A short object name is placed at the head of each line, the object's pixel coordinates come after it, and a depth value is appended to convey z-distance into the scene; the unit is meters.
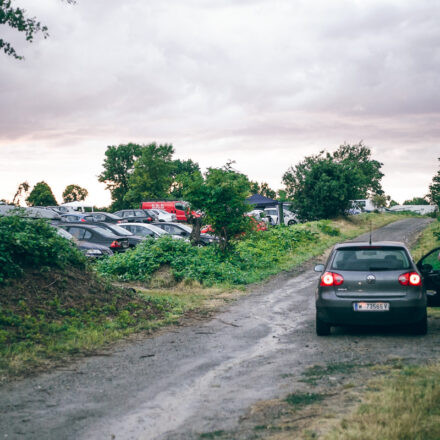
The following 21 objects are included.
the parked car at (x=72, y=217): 40.97
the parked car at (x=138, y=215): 42.22
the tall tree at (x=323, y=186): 40.81
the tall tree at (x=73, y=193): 116.75
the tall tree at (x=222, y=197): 19.39
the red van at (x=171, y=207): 50.42
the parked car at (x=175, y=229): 28.87
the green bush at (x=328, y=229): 34.72
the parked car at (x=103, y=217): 38.78
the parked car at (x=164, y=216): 45.68
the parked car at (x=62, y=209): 52.09
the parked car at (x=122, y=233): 22.55
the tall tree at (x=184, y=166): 103.00
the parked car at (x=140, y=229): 25.95
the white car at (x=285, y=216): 45.05
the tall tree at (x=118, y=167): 91.25
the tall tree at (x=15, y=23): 11.04
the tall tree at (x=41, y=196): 97.88
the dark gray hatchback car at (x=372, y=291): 8.69
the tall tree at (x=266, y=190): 148.62
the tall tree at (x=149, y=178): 77.00
